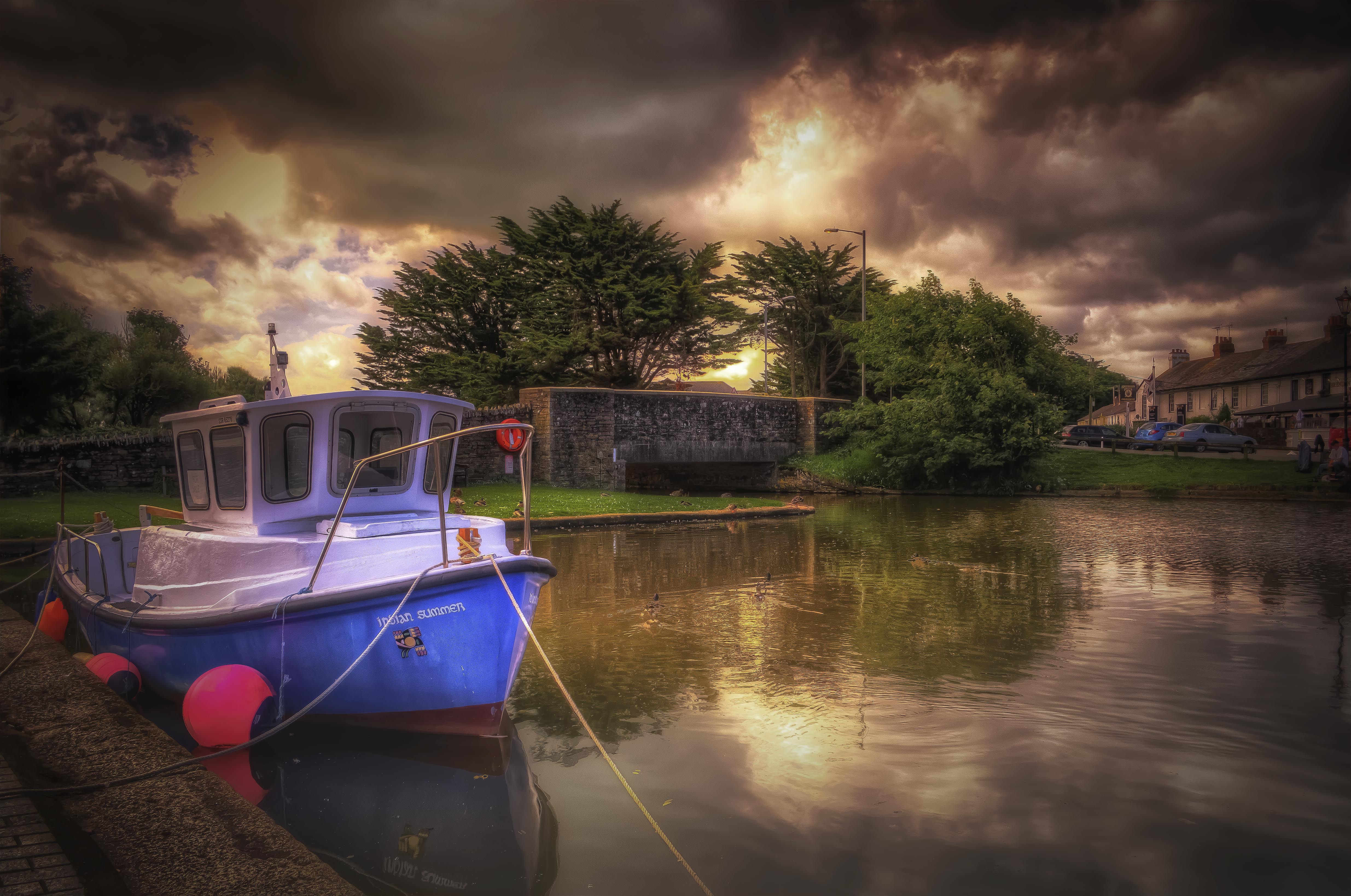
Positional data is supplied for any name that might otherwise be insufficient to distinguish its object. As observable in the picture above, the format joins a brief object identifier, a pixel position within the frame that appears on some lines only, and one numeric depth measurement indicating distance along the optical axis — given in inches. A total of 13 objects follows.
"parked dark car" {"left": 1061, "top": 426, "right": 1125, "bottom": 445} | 1536.7
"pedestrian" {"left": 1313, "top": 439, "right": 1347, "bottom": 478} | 968.3
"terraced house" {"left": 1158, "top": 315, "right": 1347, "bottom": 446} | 1867.6
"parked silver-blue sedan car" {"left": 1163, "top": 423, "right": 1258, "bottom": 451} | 1327.5
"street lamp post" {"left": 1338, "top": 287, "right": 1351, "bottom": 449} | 947.3
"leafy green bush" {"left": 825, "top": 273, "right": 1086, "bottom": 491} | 1135.0
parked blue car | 1624.0
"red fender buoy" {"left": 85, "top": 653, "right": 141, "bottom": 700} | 257.6
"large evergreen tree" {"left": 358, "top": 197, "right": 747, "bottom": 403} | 1409.9
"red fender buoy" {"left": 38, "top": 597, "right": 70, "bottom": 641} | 356.5
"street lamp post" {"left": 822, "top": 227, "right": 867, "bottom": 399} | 1259.8
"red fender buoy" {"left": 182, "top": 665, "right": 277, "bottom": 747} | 214.8
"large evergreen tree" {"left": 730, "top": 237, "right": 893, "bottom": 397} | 1648.6
